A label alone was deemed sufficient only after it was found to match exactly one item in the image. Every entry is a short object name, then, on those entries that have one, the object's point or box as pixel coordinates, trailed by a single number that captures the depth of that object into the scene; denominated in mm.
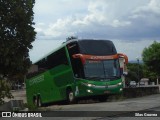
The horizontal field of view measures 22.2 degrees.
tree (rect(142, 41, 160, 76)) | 47172
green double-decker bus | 23812
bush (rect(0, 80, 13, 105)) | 15844
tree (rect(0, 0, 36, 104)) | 17906
